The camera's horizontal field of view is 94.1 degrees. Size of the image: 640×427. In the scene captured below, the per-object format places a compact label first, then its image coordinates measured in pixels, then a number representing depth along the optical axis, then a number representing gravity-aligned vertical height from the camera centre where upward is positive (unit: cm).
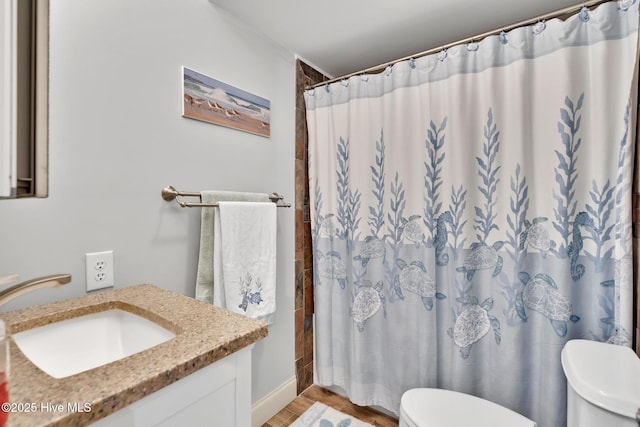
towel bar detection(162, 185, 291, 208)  121 +8
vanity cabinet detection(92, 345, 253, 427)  54 -38
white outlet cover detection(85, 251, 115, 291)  101 -19
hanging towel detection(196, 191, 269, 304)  130 -16
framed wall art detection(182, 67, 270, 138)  129 +53
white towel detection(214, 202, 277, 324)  132 -20
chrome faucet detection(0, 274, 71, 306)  51 -13
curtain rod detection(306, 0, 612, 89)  115 +81
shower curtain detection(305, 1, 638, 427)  114 +1
